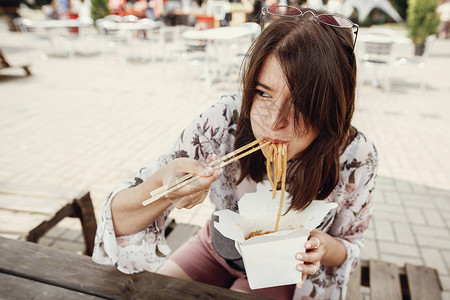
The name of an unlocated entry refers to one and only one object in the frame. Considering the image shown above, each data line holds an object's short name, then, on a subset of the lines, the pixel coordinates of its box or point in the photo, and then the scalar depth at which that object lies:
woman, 1.12
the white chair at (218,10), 14.42
